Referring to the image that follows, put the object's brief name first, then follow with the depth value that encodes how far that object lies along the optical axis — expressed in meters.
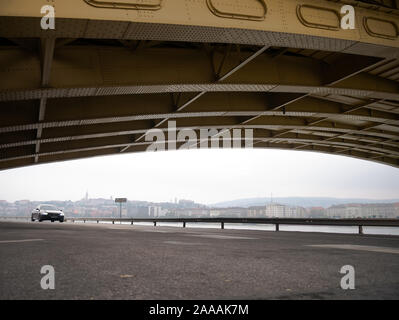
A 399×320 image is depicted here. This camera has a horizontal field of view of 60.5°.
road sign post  64.06
